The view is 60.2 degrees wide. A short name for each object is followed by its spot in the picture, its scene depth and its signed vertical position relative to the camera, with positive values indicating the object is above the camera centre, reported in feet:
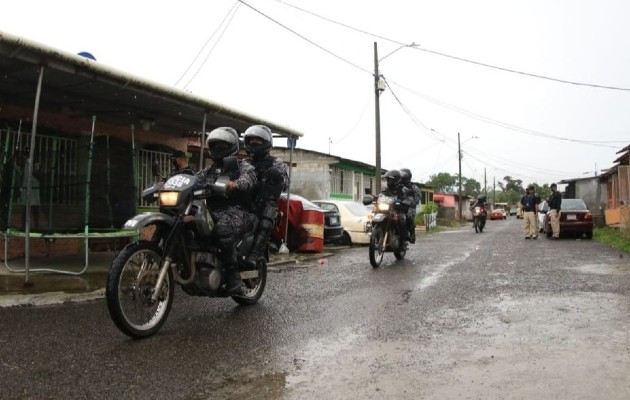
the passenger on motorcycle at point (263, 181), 18.89 +1.04
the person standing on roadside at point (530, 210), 57.67 +0.09
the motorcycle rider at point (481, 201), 83.30 +1.50
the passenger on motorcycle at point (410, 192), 35.45 +1.22
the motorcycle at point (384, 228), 32.24 -1.10
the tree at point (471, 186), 393.19 +18.28
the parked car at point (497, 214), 213.25 -1.46
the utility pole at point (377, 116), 72.77 +12.96
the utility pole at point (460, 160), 165.78 +15.48
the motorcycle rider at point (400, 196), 34.76 +0.95
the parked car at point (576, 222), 59.62 -1.22
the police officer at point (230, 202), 17.10 +0.29
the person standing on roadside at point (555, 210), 59.88 +0.09
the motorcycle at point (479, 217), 81.30 -0.95
